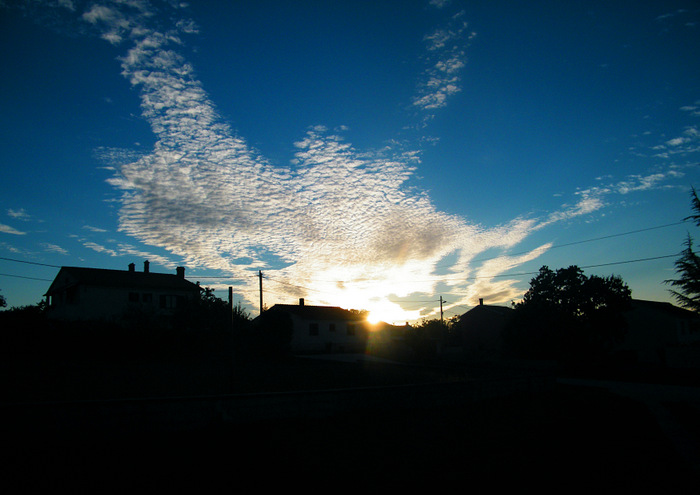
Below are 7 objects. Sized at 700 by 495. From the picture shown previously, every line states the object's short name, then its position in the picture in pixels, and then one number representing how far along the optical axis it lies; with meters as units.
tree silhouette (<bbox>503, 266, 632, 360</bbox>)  33.94
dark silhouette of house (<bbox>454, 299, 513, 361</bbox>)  53.59
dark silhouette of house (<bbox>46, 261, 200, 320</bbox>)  36.69
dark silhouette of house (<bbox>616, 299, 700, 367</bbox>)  43.75
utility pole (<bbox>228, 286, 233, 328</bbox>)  18.47
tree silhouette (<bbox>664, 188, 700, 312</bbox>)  15.98
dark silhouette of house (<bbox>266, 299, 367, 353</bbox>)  45.28
